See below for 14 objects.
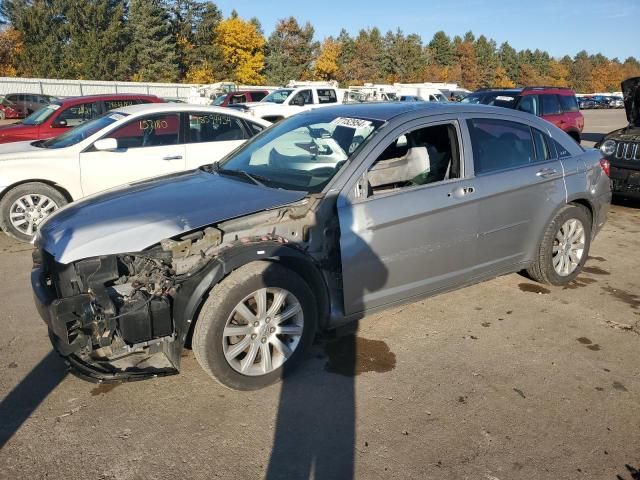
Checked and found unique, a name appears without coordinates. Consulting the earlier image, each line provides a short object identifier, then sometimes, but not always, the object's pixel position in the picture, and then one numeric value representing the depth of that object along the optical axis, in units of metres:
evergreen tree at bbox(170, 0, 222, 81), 65.50
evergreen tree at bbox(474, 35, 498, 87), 94.88
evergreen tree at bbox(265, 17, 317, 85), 72.19
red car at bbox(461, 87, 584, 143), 12.27
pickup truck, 19.16
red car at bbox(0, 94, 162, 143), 9.15
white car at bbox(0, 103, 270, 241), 6.38
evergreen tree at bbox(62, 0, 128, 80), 55.16
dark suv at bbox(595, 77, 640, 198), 7.93
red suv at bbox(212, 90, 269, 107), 23.33
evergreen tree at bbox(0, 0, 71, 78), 53.75
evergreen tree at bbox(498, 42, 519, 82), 101.81
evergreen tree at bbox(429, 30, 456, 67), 94.50
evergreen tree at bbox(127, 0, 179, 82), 59.41
